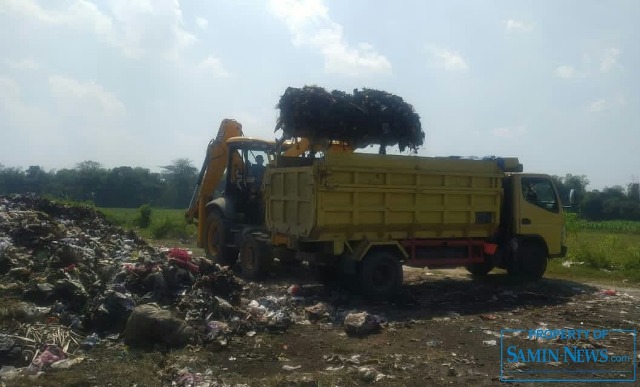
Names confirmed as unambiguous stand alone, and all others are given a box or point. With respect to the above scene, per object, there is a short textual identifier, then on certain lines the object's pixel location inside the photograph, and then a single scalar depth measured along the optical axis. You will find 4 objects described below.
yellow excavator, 12.84
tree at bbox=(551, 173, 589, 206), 70.41
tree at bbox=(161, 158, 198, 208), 53.81
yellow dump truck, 9.36
